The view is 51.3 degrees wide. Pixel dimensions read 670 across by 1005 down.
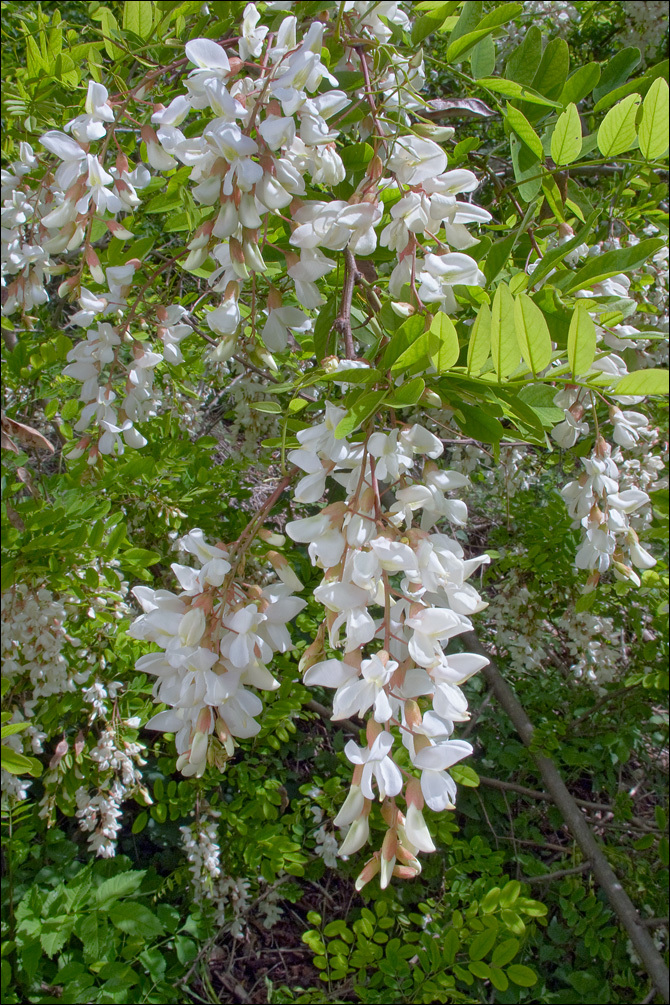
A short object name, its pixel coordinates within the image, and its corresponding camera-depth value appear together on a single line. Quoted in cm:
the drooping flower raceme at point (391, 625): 56
